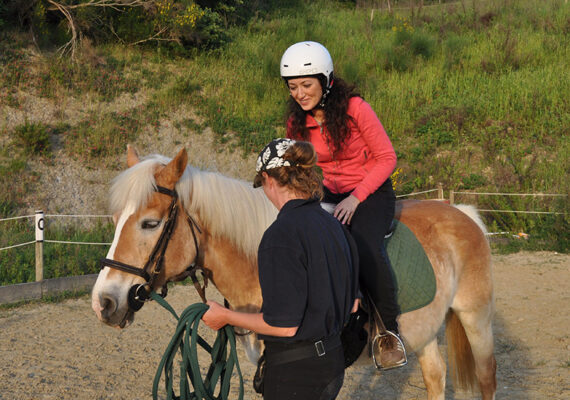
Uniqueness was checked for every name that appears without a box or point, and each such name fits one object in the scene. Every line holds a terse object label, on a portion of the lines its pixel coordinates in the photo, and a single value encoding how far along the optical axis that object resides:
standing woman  1.83
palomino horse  2.42
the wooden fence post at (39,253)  7.38
